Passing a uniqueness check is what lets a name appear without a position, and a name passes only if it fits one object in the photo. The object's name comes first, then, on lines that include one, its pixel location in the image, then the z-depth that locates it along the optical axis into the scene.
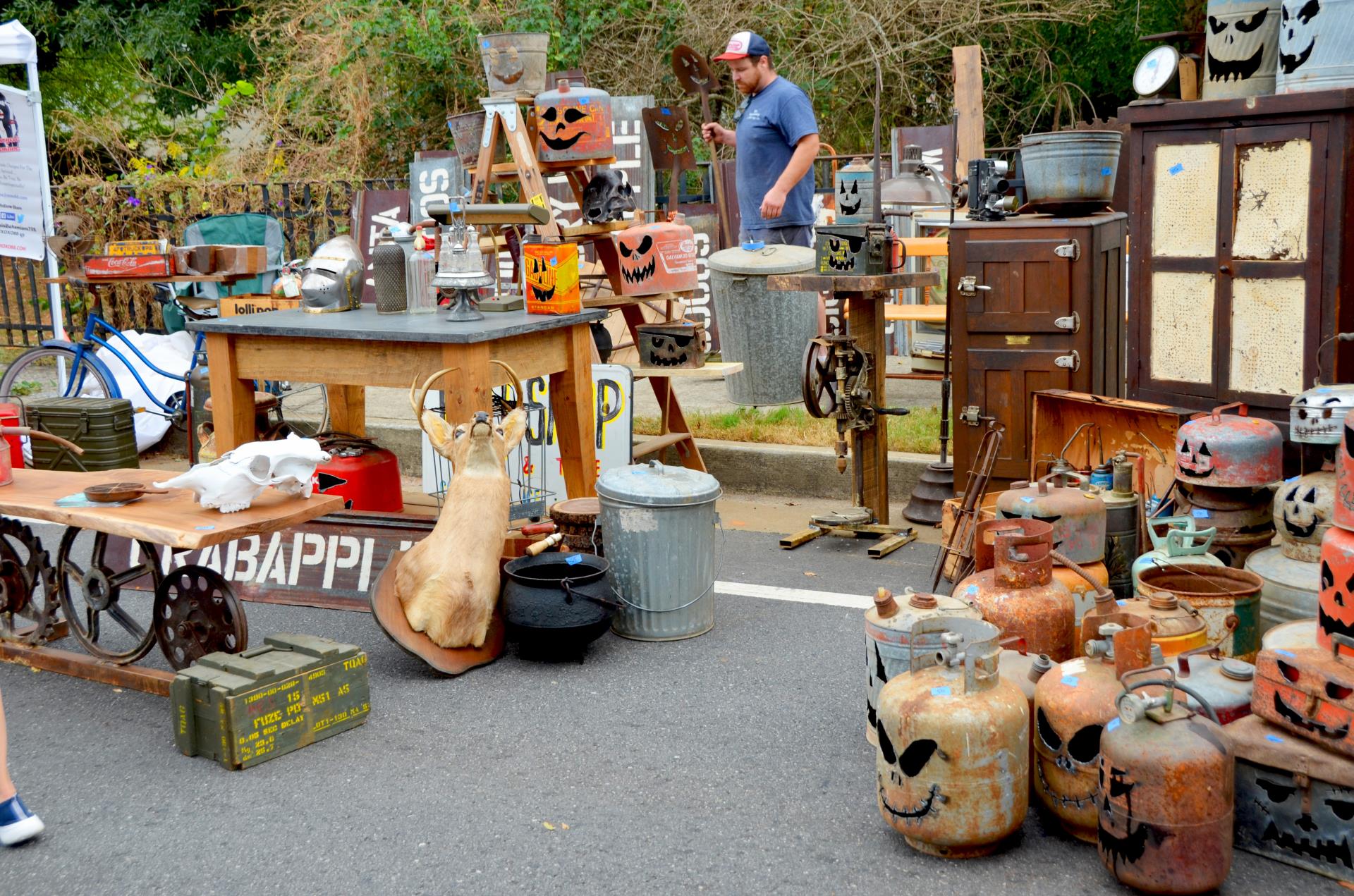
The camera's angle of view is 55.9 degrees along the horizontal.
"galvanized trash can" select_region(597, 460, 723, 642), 4.95
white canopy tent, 9.05
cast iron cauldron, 4.71
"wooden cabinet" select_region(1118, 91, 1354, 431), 5.19
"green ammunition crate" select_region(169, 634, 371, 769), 3.96
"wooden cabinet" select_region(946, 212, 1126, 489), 5.90
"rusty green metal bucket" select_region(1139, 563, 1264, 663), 3.90
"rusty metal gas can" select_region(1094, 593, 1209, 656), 3.69
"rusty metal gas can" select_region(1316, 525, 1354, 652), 3.25
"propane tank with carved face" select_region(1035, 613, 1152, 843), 3.28
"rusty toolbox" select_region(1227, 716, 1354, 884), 3.13
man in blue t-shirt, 7.90
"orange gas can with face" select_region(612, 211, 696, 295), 6.62
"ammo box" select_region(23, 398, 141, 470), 7.75
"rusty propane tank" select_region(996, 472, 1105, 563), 4.45
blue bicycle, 8.49
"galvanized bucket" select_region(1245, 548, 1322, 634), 4.05
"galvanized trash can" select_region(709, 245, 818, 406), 8.27
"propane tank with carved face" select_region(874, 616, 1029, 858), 3.24
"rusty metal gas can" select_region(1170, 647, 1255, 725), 3.42
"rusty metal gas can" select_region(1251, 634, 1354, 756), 3.12
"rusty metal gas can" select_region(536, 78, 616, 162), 6.49
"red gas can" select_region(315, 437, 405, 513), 6.15
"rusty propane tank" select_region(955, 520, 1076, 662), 3.91
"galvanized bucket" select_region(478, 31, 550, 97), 6.71
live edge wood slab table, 4.15
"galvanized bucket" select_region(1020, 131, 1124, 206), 5.97
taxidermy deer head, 4.64
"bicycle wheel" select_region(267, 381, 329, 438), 7.92
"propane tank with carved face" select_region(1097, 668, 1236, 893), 3.02
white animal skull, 4.26
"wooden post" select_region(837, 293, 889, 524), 6.21
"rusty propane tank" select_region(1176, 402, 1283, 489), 4.58
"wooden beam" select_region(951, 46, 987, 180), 11.13
